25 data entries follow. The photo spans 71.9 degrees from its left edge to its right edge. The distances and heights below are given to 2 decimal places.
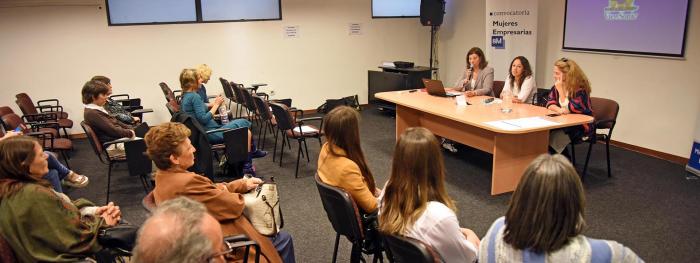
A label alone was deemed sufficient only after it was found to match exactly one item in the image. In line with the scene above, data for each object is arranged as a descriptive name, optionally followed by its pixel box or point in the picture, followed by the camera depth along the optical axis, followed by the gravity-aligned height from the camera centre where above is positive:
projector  7.30 -0.43
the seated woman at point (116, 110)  4.81 -0.71
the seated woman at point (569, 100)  4.01 -0.55
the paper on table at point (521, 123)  3.54 -0.67
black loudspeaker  7.35 +0.36
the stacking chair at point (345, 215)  2.17 -0.82
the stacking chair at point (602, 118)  4.14 -0.74
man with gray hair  1.20 -0.50
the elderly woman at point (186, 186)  2.16 -0.65
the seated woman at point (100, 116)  4.01 -0.63
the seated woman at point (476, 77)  5.24 -0.47
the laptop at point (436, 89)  5.02 -0.56
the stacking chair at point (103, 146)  3.86 -0.86
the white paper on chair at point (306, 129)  4.82 -0.92
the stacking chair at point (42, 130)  4.47 -0.85
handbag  2.33 -0.83
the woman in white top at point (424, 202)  1.79 -0.62
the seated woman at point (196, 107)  4.31 -0.60
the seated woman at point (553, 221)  1.38 -0.53
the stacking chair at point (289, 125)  4.54 -0.84
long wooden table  3.84 -0.83
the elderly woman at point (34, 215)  1.95 -0.70
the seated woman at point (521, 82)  4.73 -0.47
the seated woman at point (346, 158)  2.33 -0.59
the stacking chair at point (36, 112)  5.37 -0.81
